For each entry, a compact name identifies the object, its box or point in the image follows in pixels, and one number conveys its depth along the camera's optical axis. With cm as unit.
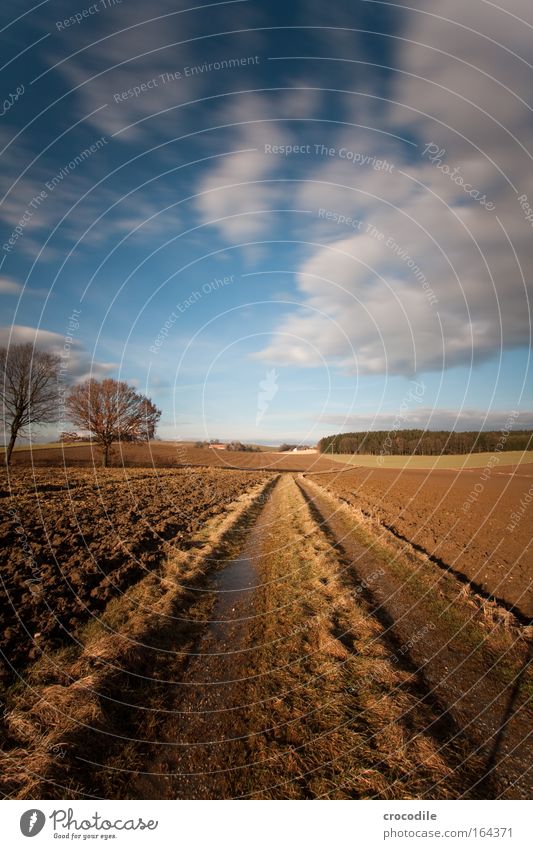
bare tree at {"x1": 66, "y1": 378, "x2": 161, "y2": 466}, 5225
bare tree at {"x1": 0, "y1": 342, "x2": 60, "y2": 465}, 4694
